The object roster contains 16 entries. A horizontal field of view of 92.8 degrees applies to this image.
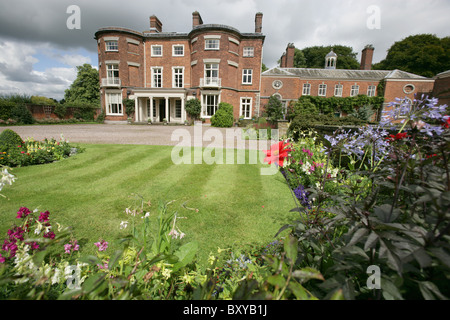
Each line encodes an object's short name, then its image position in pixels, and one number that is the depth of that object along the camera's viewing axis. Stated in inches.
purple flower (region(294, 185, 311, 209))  163.6
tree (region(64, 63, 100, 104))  1627.2
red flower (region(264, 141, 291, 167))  83.9
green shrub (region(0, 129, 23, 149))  261.7
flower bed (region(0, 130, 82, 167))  247.8
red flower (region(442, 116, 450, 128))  42.6
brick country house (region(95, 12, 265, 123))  893.8
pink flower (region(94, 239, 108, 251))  75.2
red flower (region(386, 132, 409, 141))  50.6
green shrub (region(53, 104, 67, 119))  931.8
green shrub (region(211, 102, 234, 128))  797.2
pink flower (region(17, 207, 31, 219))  75.4
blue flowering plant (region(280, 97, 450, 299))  31.1
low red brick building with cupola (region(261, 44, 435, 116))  1083.3
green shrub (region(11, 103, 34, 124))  784.3
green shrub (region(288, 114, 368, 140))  382.2
